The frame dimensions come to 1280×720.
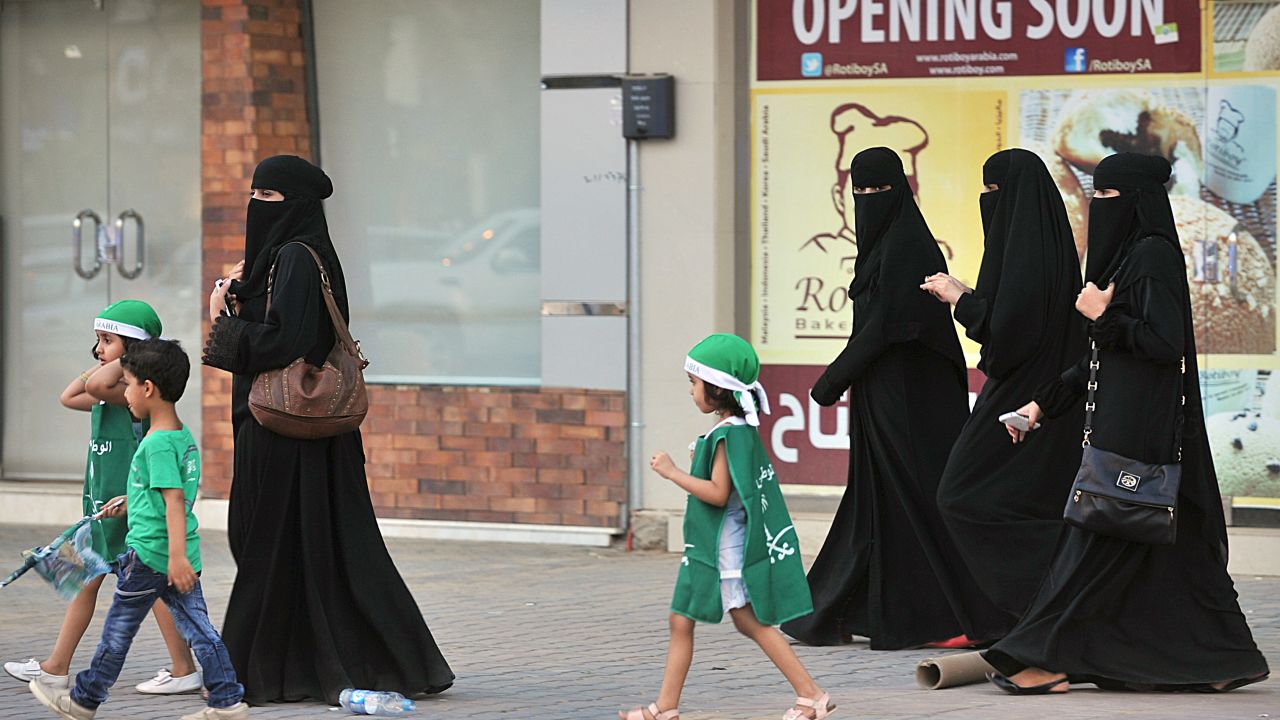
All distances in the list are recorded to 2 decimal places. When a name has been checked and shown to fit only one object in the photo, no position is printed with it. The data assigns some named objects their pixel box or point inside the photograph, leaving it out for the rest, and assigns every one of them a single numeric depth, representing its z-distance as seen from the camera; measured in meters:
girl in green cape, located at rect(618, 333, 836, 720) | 11.99
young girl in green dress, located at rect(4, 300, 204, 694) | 13.59
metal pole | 21.45
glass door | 24.44
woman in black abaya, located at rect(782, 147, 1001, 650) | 15.69
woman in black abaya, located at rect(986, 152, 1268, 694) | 13.17
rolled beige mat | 13.72
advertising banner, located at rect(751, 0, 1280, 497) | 19.95
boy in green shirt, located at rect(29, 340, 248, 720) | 12.07
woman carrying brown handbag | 13.14
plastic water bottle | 12.86
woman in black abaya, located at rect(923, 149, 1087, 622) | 15.00
